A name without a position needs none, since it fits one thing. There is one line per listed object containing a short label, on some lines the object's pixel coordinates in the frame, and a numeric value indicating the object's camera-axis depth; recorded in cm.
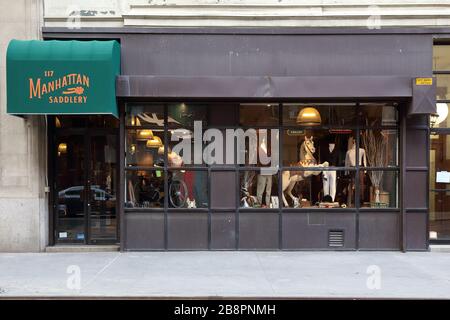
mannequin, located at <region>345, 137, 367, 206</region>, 1125
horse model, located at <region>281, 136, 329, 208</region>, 1127
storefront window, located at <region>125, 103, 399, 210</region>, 1116
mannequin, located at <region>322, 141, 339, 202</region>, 1129
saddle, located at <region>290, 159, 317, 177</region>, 1129
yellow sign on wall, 1048
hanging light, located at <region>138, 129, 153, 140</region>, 1117
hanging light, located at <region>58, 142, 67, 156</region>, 1154
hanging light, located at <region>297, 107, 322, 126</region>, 1120
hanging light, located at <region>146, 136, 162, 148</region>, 1119
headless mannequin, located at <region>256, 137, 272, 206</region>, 1123
